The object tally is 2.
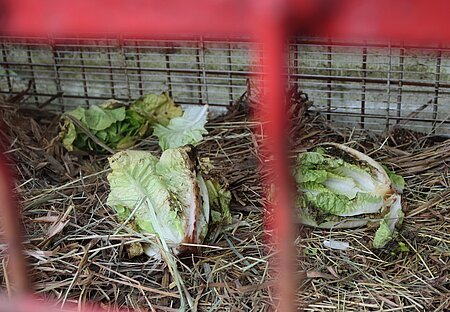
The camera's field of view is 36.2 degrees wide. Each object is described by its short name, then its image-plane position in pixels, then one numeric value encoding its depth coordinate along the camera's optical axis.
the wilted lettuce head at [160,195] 2.28
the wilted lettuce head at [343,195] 2.45
